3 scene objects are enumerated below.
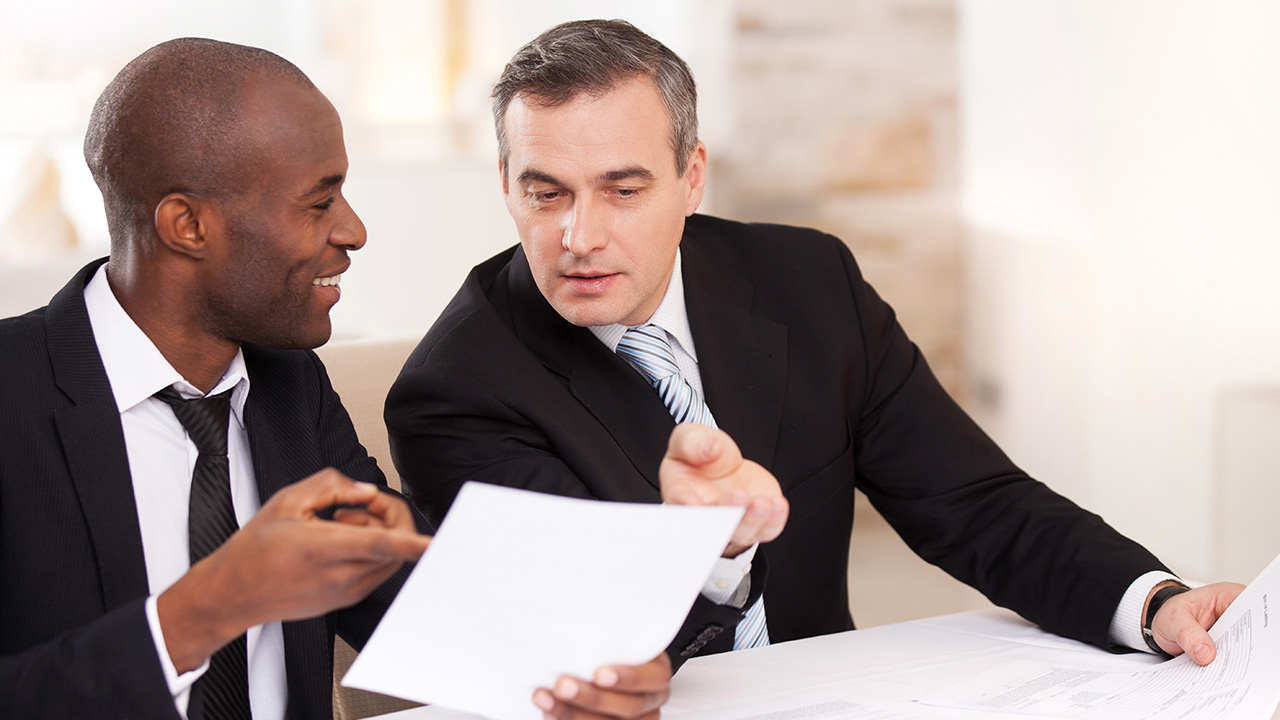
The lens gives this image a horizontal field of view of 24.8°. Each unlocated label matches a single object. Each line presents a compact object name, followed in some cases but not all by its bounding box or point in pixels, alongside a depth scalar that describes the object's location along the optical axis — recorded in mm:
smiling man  1788
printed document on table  1790
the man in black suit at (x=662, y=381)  2046
